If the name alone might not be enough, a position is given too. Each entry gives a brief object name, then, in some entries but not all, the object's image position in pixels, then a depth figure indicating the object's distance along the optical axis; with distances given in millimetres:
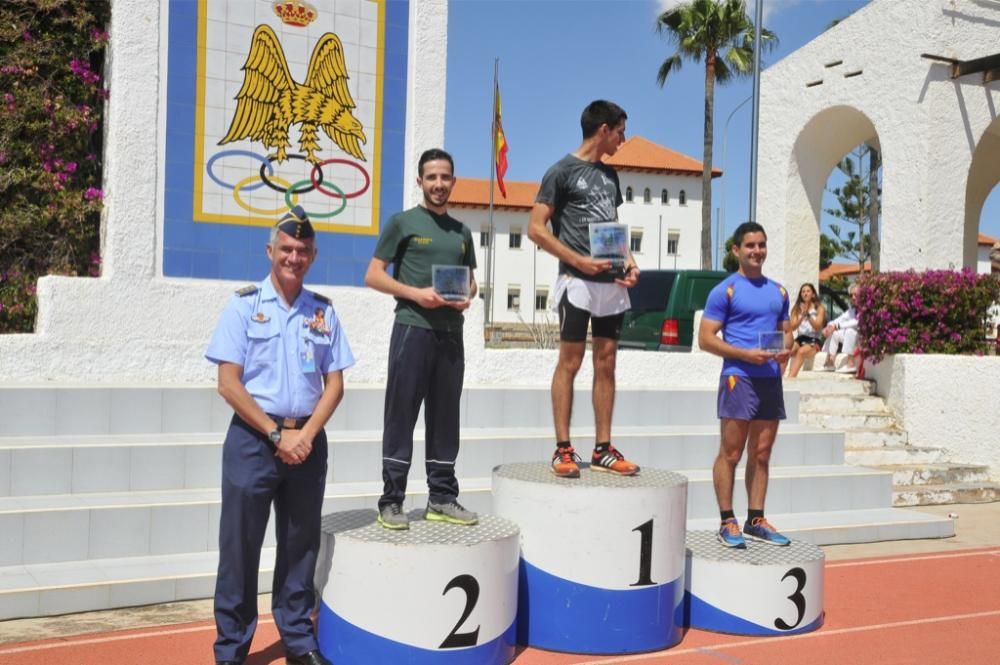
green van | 12508
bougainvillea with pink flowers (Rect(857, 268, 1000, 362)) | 11016
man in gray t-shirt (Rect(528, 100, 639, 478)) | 5426
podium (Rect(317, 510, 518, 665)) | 4465
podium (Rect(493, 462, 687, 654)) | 5004
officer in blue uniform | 4305
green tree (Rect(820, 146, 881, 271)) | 55244
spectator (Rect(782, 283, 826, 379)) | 12852
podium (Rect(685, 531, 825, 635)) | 5484
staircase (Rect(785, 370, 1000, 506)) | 9961
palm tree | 38250
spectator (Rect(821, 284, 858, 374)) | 12578
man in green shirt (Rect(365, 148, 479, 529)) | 4887
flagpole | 15588
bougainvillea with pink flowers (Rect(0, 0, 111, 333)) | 7934
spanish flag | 15875
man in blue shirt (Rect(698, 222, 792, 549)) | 5855
